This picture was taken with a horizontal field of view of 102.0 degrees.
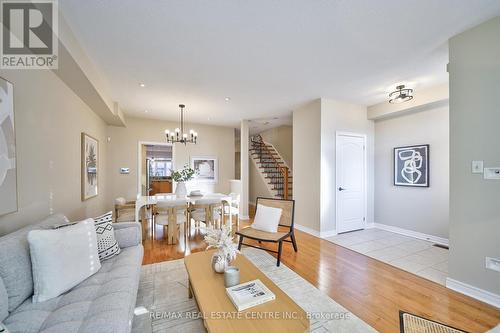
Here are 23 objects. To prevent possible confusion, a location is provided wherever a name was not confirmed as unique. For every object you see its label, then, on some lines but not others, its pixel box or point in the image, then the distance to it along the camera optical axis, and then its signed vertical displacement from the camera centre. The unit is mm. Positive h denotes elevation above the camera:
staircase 6355 -32
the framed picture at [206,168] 6109 -56
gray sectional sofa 1143 -891
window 7955 -28
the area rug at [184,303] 1713 -1361
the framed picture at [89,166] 3363 +8
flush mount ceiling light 3433 +1290
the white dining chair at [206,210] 3842 -881
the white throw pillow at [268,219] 3162 -840
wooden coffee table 1190 -938
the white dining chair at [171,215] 3559 -897
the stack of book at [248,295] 1354 -911
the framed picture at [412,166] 3946 -3
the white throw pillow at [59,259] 1381 -683
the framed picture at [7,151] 1579 +123
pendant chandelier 4395 +724
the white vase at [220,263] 1737 -836
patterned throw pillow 1962 -719
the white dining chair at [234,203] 4284 -797
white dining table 3526 -637
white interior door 4230 -338
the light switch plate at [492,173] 1976 -73
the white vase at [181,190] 4129 -485
